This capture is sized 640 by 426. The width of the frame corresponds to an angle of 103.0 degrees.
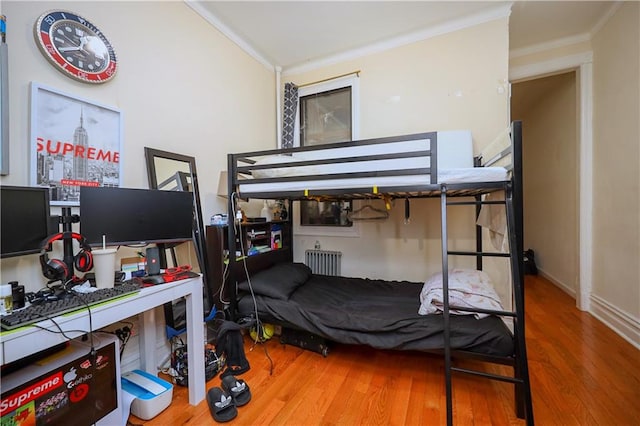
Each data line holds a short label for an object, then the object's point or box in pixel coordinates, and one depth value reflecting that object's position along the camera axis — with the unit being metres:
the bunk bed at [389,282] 1.45
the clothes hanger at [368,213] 2.91
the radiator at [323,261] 3.11
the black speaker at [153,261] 1.53
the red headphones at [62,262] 1.18
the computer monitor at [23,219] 1.09
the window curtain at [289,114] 3.28
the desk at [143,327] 0.89
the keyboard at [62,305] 0.92
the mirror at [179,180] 1.88
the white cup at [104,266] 1.26
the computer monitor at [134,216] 1.34
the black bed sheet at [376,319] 1.52
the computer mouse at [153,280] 1.40
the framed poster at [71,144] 1.36
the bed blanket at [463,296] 1.65
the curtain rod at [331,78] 3.02
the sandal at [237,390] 1.50
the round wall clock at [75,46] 1.39
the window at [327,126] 3.09
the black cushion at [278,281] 2.13
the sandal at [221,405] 1.39
